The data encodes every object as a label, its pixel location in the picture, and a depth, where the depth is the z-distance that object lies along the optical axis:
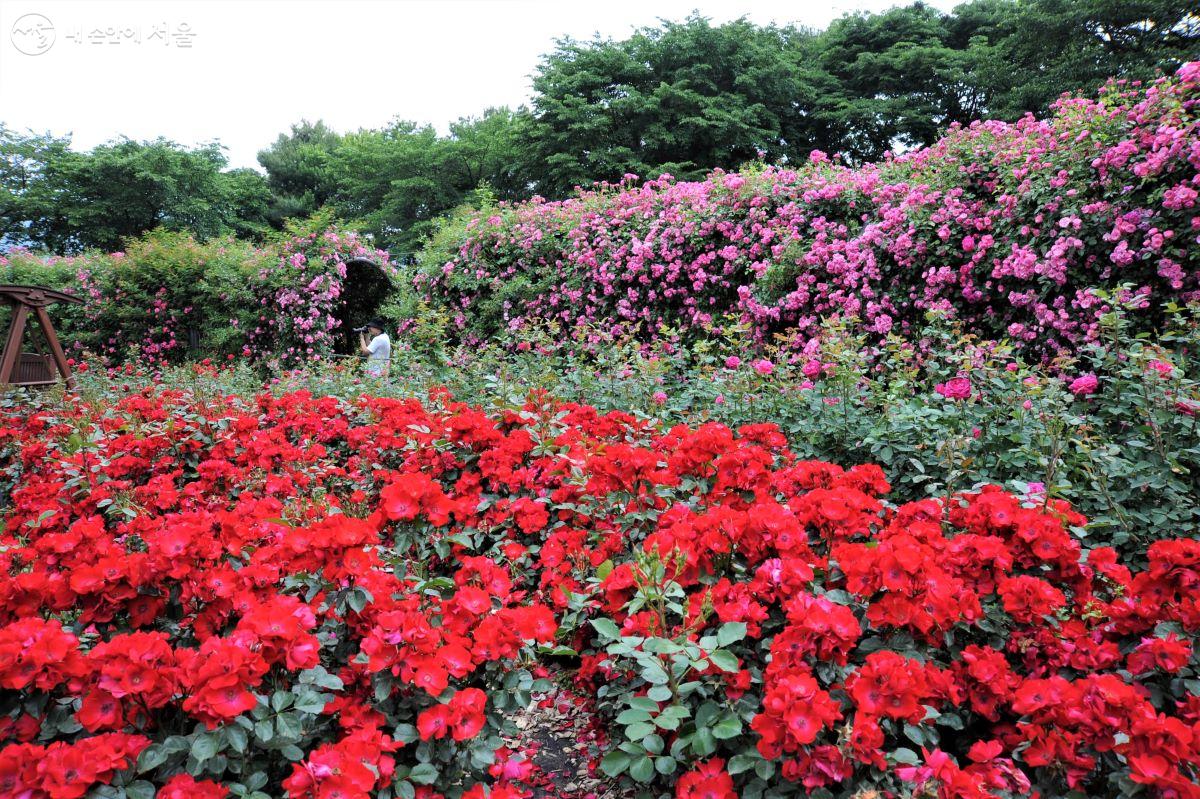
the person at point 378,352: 6.14
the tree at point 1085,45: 16.97
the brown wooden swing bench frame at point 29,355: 5.73
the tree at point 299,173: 32.12
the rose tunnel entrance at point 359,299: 11.15
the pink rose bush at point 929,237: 3.56
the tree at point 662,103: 20.31
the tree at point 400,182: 25.17
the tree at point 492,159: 24.39
